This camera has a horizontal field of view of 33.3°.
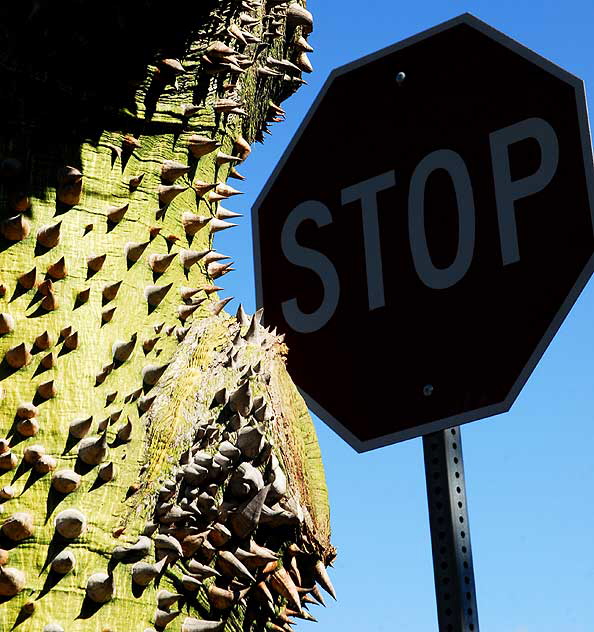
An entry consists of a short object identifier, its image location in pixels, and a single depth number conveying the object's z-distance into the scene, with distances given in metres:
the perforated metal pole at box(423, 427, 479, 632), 1.74
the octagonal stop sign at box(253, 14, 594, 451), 1.88
